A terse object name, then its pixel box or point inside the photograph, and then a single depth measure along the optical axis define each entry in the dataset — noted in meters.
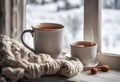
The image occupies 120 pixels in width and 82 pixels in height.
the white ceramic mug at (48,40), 0.79
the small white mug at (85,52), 0.77
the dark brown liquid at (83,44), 0.80
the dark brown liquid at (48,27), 0.84
